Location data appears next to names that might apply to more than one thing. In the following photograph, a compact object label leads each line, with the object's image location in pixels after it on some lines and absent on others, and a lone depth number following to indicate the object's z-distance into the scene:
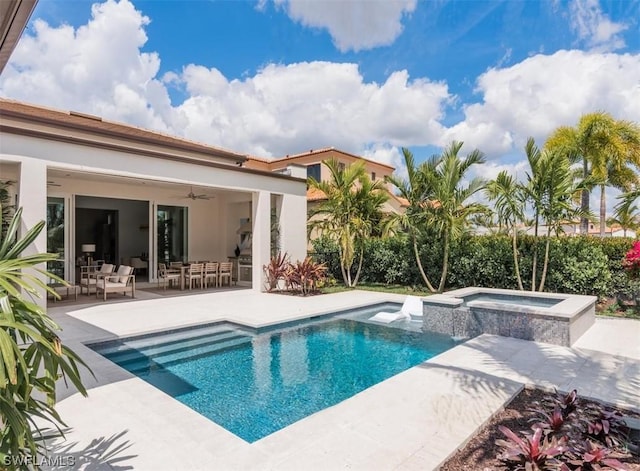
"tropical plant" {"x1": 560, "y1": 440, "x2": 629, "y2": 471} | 3.05
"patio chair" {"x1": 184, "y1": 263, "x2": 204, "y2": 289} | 15.25
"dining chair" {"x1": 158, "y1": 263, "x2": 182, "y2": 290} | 14.92
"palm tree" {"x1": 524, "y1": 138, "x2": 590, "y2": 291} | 11.44
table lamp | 15.98
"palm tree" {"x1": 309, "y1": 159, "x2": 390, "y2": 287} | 15.45
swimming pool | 5.32
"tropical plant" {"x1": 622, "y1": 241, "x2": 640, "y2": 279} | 8.79
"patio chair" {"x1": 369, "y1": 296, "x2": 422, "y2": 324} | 10.83
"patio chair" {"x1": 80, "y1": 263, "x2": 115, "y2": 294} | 13.07
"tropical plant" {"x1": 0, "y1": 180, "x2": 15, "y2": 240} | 10.16
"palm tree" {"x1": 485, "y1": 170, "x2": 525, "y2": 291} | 12.16
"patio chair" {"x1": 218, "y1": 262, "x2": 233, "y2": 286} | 16.39
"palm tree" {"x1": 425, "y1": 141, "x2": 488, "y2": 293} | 13.40
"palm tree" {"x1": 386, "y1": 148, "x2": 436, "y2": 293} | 14.20
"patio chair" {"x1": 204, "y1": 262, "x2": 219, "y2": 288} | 15.82
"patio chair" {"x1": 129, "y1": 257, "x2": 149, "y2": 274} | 18.83
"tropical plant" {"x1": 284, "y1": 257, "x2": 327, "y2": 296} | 14.25
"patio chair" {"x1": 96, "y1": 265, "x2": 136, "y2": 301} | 12.48
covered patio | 9.68
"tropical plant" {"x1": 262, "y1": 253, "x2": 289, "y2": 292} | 14.74
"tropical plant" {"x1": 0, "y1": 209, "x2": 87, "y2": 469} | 2.04
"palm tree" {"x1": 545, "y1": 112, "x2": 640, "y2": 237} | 16.58
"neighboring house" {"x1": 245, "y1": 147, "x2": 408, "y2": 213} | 29.61
